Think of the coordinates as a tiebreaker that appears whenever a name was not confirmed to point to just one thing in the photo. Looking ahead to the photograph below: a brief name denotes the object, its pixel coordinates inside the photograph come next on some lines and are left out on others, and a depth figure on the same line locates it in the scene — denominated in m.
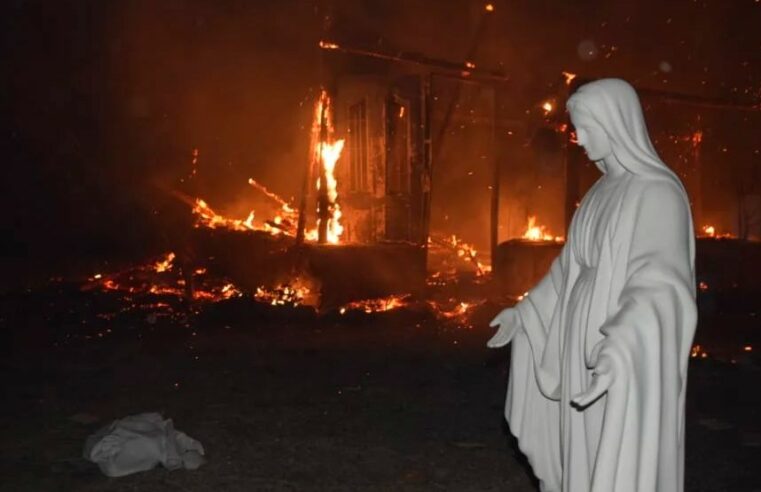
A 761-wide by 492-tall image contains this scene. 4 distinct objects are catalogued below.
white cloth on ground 6.52
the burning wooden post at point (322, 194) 15.02
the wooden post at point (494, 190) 15.87
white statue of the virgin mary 3.45
